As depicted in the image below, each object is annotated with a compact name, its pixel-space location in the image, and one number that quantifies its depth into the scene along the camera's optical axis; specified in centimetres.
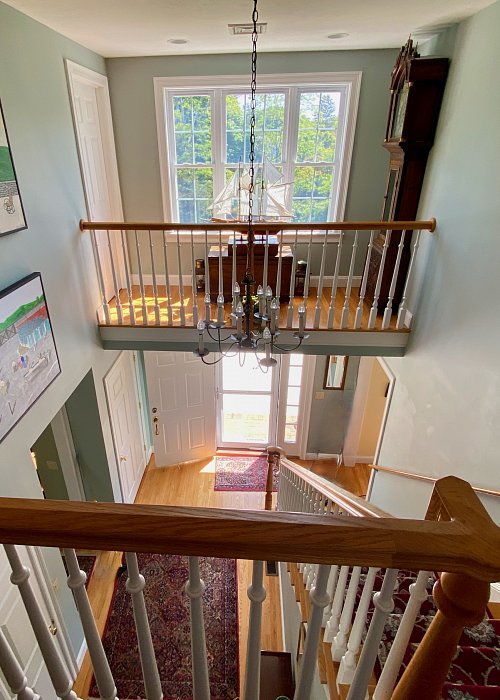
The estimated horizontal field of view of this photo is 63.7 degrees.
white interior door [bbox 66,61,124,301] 356
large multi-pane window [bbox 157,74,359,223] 429
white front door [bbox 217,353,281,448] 560
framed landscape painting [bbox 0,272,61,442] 233
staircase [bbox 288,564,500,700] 119
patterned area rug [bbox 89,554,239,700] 314
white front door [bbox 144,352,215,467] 512
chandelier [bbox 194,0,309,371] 223
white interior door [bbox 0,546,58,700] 229
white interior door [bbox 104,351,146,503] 427
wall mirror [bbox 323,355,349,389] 531
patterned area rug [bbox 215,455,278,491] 538
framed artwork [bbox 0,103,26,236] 233
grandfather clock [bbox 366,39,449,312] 314
